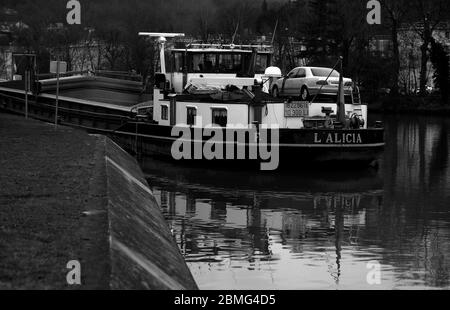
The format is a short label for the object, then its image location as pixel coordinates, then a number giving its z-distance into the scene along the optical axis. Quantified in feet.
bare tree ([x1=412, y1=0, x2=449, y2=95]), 283.38
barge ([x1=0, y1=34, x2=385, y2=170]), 117.70
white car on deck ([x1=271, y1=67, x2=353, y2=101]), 141.90
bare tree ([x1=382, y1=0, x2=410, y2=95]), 293.23
